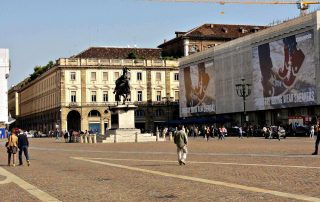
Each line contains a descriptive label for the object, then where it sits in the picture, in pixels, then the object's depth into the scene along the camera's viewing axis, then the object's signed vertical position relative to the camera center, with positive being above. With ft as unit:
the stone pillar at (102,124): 372.58 +6.80
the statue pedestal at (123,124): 191.52 +3.47
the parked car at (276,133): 185.57 -0.68
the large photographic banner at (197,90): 317.83 +24.03
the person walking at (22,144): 85.58 -0.94
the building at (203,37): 396.37 +64.35
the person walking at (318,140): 87.44 -1.50
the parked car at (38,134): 386.65 +1.96
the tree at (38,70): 443.45 +51.88
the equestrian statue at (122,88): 203.51 +16.13
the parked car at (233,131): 255.09 +0.41
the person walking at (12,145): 85.71 -1.04
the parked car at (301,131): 208.85 -0.24
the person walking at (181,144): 76.40 -1.39
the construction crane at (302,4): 332.39 +70.53
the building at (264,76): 234.38 +25.61
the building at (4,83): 336.70 +31.65
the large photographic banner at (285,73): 233.96 +24.21
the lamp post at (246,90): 272.23 +19.57
